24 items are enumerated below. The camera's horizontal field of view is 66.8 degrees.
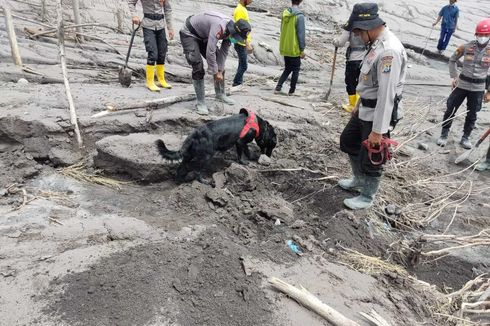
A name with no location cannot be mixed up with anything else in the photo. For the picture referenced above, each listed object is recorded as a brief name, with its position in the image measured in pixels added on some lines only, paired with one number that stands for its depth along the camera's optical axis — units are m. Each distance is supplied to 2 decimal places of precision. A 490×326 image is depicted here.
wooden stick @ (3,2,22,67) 6.29
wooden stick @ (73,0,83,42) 8.52
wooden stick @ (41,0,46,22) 9.65
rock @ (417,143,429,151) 6.21
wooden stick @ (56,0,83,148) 4.59
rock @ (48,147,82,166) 4.57
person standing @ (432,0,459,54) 12.40
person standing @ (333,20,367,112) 6.24
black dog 4.43
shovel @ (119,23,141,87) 6.67
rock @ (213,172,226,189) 4.53
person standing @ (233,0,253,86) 6.85
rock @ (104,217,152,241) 3.21
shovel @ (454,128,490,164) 5.66
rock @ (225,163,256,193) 4.51
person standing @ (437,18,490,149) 5.52
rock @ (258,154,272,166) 5.23
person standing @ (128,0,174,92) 6.11
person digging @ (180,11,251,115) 5.29
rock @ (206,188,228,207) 4.03
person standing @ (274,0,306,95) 7.04
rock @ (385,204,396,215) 4.31
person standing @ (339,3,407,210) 3.43
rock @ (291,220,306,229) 3.82
